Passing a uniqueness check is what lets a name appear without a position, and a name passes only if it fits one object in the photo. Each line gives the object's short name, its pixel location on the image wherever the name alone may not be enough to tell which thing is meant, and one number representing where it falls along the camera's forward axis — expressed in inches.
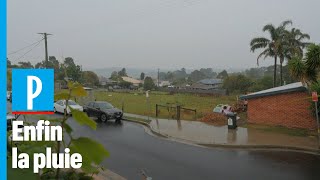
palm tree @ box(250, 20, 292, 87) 1183.6
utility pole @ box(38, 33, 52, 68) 1123.5
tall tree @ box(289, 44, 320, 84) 460.1
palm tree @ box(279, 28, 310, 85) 1174.3
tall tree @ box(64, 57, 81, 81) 1907.4
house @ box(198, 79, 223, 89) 3327.4
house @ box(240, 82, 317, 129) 543.9
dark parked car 744.5
